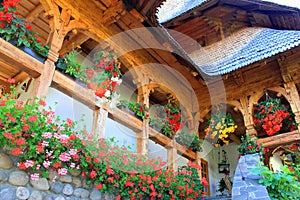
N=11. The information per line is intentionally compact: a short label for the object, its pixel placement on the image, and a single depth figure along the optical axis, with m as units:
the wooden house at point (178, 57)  4.68
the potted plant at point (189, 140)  6.84
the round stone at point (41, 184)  3.11
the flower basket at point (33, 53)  3.82
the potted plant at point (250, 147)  6.32
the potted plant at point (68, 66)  4.42
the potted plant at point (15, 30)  3.60
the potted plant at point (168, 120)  6.29
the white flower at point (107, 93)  4.84
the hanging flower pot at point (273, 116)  6.14
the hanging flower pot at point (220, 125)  7.08
